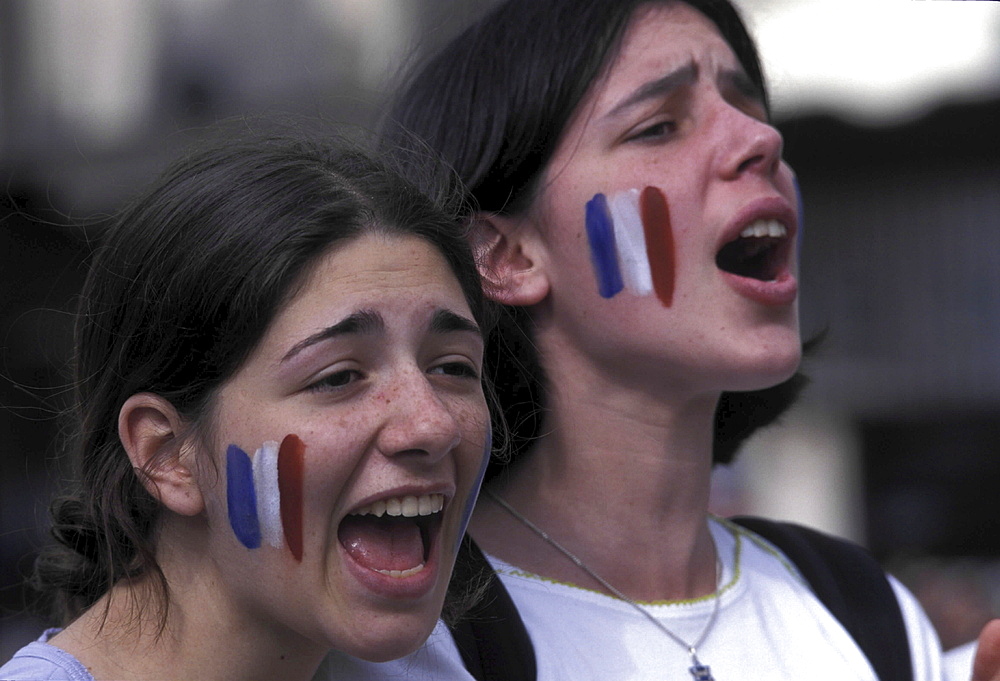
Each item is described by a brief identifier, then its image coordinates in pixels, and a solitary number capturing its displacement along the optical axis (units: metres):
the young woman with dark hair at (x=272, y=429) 3.36
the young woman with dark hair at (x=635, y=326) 3.51
